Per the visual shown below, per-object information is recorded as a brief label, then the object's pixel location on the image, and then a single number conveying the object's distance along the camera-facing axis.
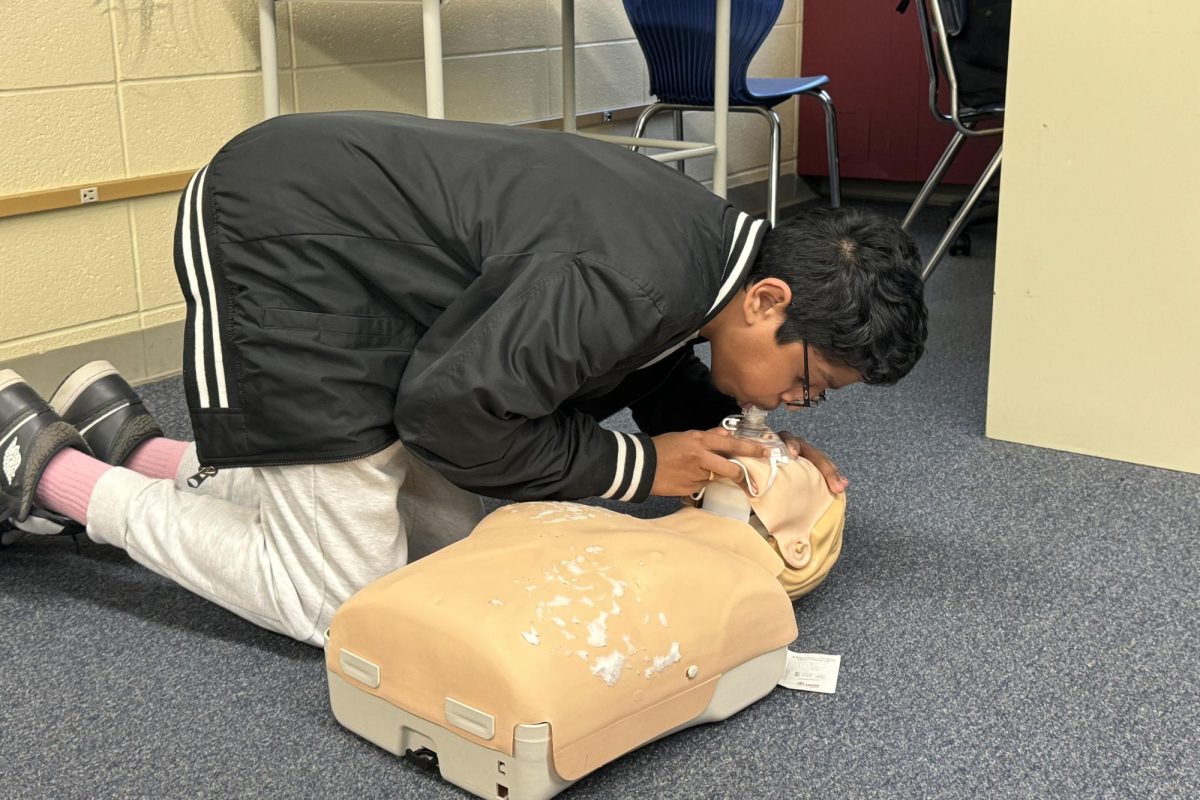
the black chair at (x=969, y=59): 2.42
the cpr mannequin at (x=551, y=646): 1.03
